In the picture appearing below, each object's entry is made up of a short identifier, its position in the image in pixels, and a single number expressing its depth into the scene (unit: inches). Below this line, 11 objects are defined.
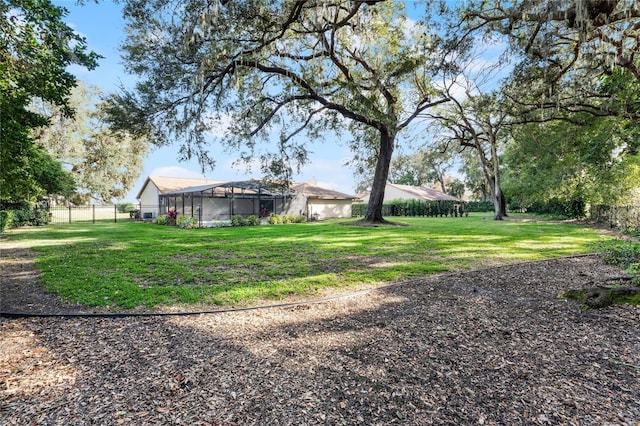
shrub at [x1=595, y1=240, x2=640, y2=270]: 233.0
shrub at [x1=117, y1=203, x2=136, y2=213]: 1279.5
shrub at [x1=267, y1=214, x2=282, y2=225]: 815.1
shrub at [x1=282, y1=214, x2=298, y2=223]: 847.1
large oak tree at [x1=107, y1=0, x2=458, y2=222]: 288.0
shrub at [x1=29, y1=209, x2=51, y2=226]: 676.7
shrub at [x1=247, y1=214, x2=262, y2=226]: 759.6
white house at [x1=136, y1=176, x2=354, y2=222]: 829.6
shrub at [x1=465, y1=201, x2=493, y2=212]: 1581.0
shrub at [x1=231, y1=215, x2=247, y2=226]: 733.3
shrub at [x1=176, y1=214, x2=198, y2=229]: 668.0
